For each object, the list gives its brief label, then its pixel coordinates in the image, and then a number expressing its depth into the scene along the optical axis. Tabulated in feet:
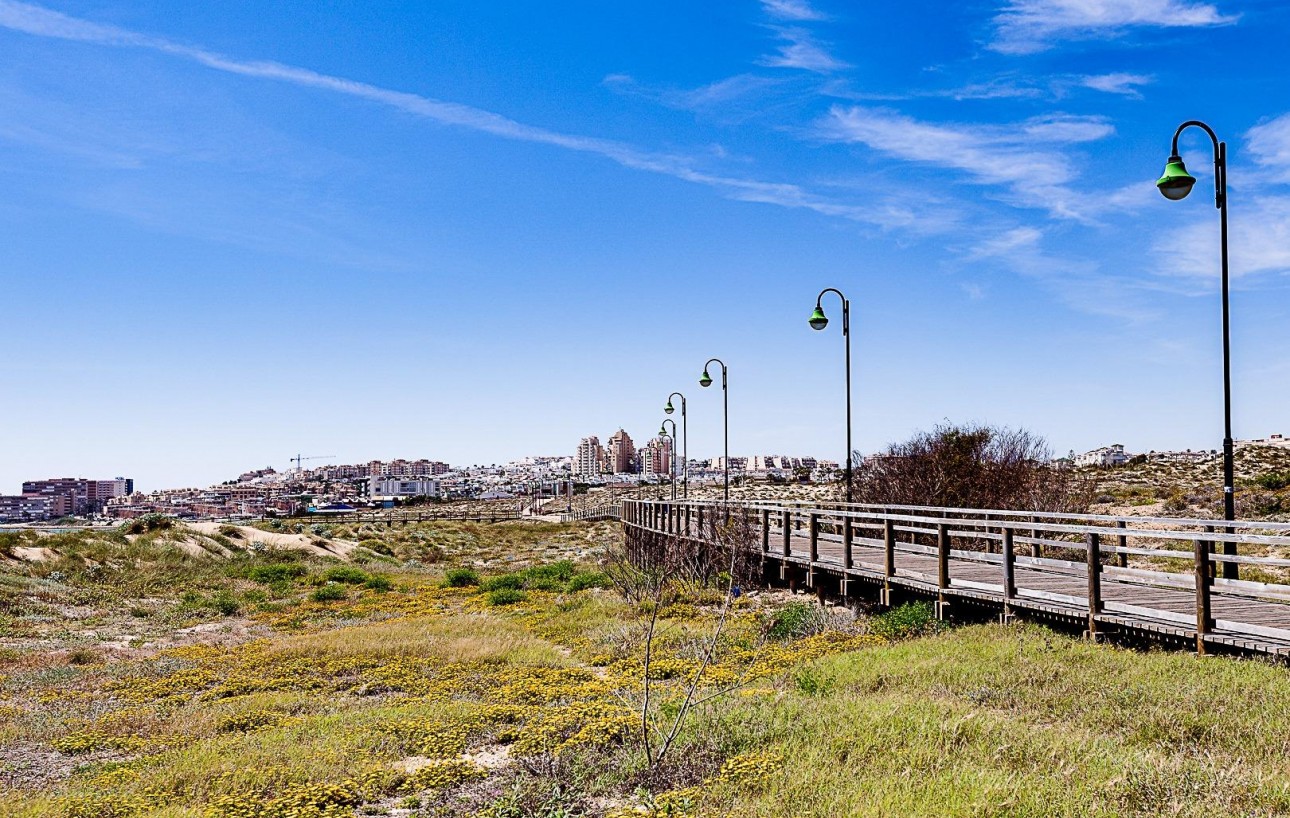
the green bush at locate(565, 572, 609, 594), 82.74
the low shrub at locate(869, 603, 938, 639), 42.76
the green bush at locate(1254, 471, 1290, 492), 113.09
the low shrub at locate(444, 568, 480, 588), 96.12
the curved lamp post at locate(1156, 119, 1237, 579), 40.24
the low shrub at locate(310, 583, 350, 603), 86.12
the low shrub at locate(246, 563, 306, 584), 102.32
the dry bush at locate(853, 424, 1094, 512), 74.95
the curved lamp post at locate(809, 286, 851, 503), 73.00
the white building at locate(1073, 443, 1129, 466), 234.07
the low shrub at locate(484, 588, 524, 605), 76.43
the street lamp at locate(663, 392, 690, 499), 136.15
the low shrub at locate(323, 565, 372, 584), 100.94
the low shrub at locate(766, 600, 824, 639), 49.70
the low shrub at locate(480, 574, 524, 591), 87.61
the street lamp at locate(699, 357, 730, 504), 112.27
